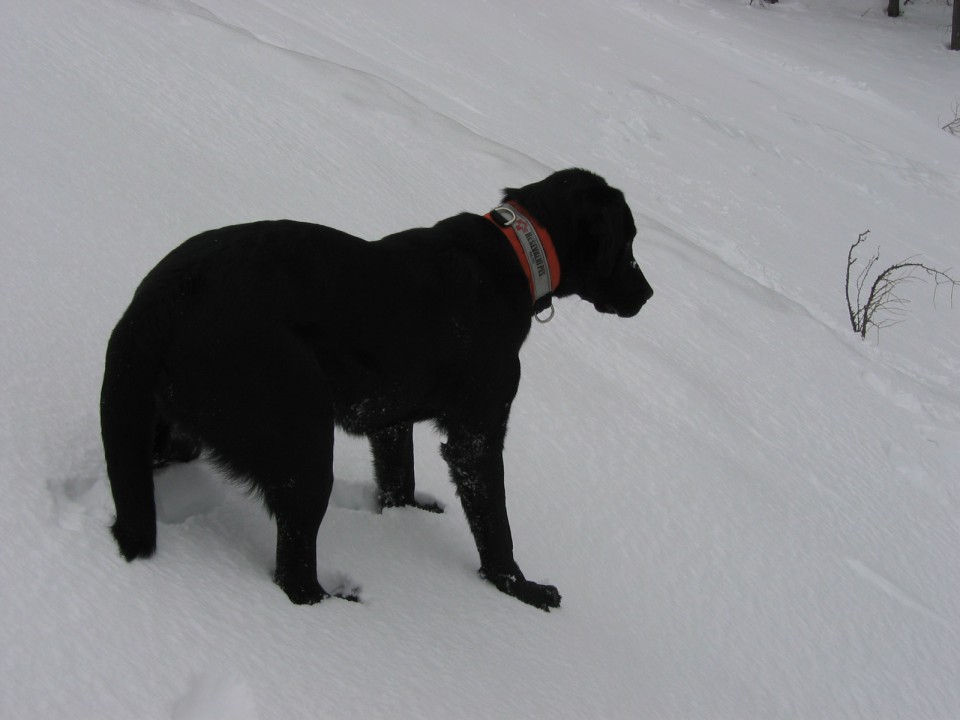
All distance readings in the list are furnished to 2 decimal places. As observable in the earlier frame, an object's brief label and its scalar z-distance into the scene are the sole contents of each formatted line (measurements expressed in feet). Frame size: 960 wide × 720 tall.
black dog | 6.06
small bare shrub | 20.95
